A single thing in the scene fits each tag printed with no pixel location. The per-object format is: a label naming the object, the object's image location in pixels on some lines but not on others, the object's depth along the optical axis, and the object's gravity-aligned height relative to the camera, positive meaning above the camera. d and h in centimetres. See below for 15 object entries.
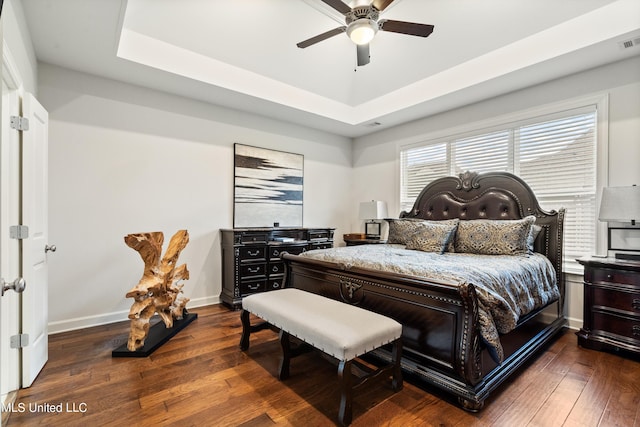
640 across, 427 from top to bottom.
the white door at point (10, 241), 213 -23
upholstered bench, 193 -78
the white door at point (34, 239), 229 -24
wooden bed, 203 -74
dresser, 404 -64
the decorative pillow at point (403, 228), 392 -22
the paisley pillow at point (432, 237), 359 -28
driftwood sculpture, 282 -73
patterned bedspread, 210 -46
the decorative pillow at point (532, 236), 331 -25
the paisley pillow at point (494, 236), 324 -25
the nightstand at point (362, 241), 492 -48
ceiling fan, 245 +150
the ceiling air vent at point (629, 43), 288 +155
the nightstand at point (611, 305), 272 -80
